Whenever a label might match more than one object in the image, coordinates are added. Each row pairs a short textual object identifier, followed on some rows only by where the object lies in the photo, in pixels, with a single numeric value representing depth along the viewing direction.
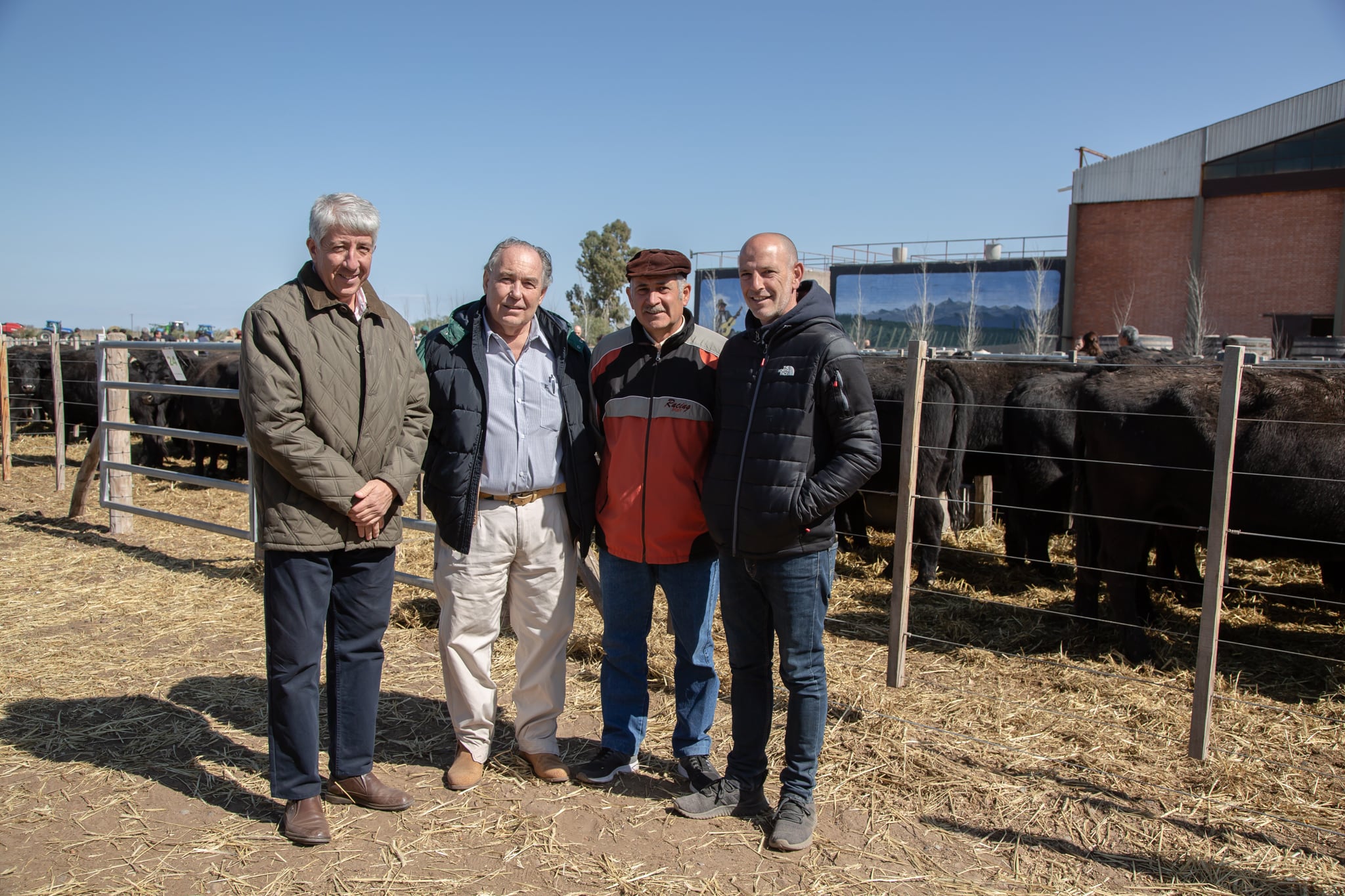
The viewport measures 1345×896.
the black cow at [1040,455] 7.39
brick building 27.42
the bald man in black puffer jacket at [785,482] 2.97
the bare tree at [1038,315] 32.75
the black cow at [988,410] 8.39
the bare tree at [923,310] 35.34
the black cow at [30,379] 16.88
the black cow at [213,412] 12.00
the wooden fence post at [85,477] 7.85
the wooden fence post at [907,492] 4.46
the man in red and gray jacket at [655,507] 3.31
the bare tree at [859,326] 35.84
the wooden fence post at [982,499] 9.39
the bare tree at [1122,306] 31.61
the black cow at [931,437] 7.45
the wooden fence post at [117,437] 7.71
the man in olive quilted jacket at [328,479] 2.96
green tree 45.97
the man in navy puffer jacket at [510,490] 3.36
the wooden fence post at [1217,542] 3.69
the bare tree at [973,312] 34.41
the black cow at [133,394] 13.43
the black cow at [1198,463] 5.05
